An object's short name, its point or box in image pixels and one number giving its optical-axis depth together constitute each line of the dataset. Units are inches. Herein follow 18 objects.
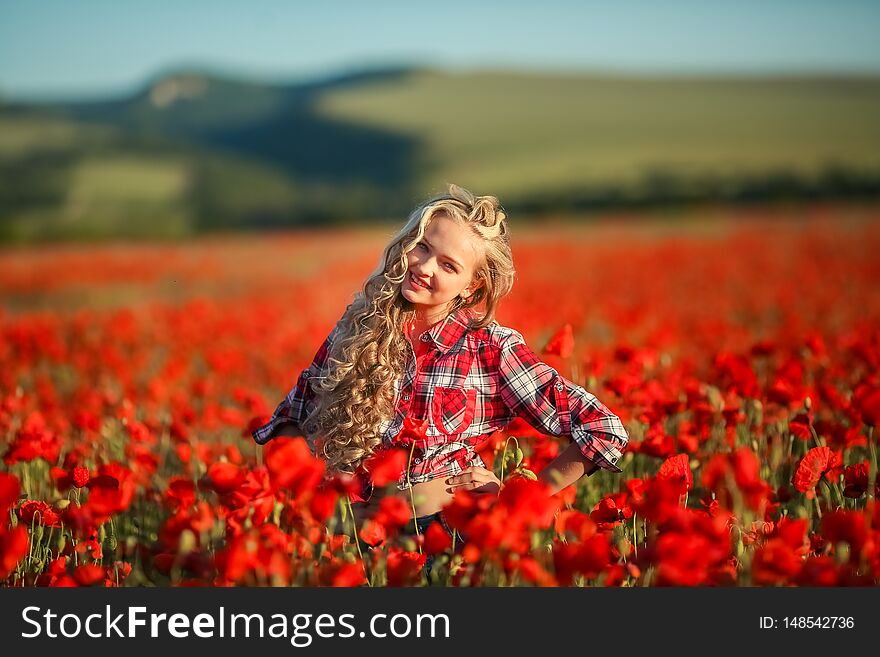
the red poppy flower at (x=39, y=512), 170.7
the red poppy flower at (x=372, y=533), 165.1
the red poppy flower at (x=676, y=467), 167.7
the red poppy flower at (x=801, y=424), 184.6
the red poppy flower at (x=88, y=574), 160.0
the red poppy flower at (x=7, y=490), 153.7
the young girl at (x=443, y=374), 175.6
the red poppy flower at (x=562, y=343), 184.3
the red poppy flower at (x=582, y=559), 152.6
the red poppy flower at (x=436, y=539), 159.4
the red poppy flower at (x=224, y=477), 158.2
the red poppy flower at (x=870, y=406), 171.3
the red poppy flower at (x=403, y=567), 158.4
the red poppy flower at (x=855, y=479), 172.8
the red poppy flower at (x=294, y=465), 152.5
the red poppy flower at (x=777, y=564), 152.5
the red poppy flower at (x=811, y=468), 168.4
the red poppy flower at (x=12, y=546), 152.1
